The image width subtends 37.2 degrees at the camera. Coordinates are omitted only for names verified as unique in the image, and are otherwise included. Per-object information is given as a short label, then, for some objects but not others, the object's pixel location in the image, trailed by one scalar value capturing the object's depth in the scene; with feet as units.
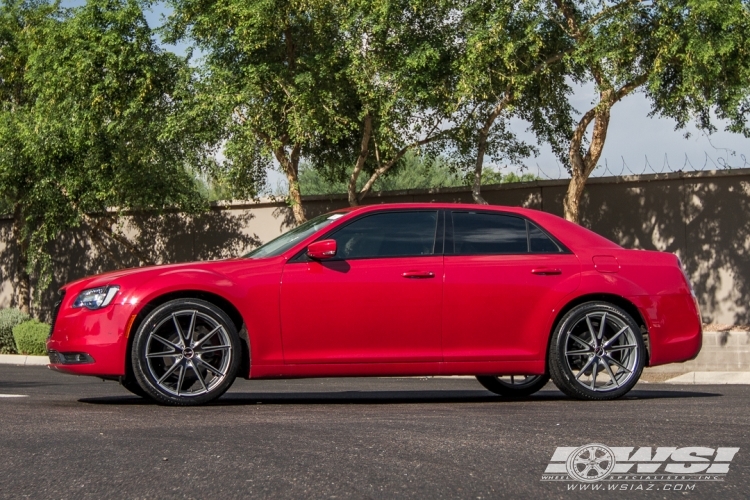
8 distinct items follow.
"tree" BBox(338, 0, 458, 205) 61.16
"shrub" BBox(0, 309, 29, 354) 75.15
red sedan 26.68
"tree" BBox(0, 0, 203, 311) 70.49
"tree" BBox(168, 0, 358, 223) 63.05
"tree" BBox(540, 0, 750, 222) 55.11
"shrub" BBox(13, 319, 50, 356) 70.69
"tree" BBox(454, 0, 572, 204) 58.90
